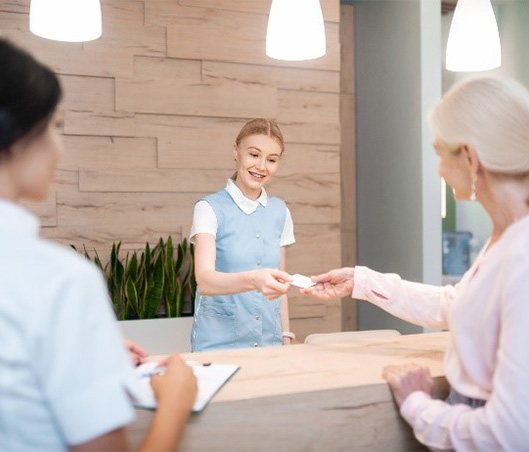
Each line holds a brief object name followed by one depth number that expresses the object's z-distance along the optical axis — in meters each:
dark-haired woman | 0.91
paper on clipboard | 1.43
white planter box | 3.82
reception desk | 1.49
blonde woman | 2.81
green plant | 3.92
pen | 1.54
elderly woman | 1.40
